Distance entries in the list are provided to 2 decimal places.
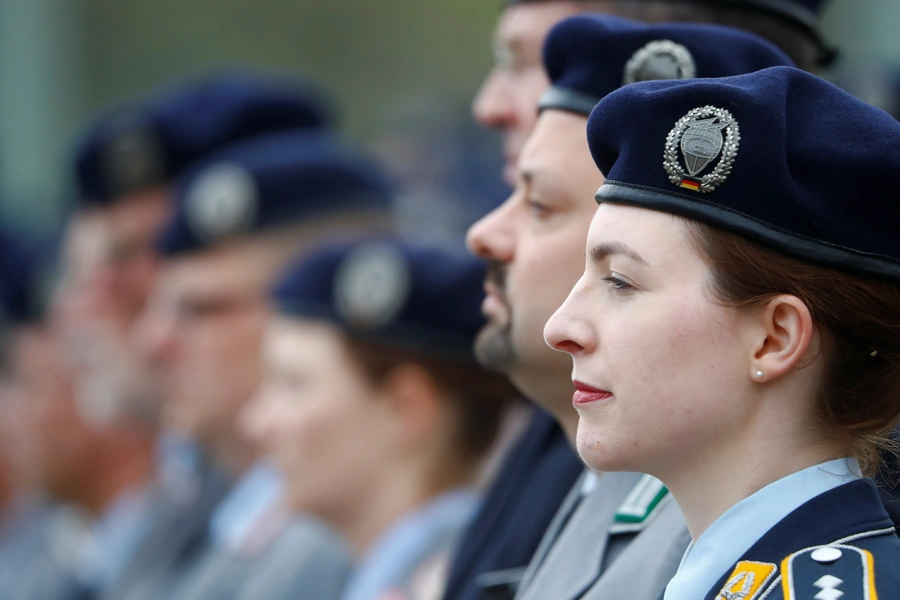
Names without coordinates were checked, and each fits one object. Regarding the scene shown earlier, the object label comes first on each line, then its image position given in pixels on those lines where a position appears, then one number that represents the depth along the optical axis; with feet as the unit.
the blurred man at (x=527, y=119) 21.61
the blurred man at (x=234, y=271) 38.93
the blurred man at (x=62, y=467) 49.11
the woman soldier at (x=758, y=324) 13.53
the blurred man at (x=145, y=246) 42.93
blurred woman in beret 29.07
